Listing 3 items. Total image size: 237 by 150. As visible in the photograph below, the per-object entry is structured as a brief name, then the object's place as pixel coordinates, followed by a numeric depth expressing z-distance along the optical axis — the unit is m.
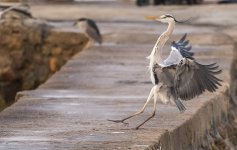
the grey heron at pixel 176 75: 16.83
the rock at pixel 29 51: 35.00
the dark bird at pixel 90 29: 33.19
